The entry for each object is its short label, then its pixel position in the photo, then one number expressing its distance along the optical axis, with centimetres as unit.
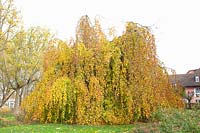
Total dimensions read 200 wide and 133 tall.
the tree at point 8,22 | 2389
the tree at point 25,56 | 2806
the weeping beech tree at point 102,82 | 1451
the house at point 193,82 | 4564
